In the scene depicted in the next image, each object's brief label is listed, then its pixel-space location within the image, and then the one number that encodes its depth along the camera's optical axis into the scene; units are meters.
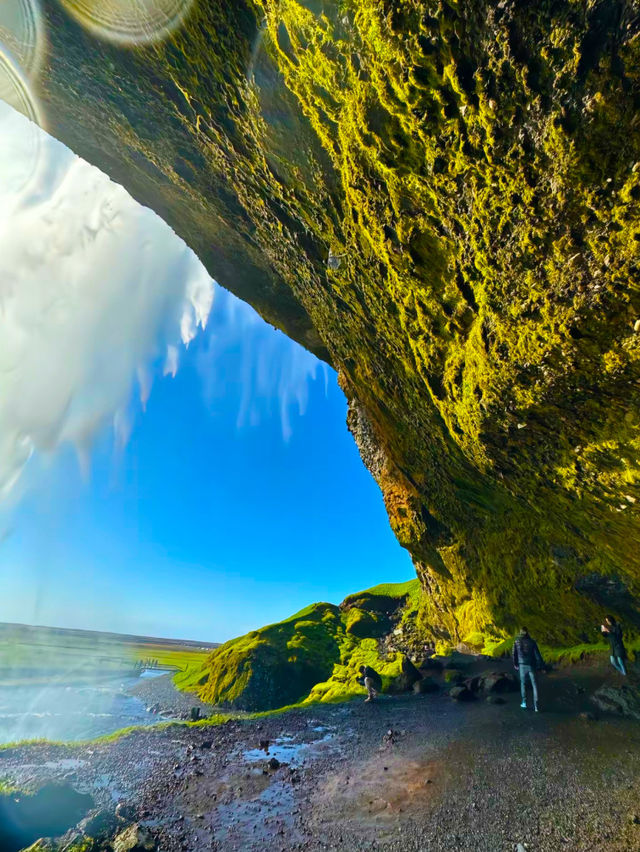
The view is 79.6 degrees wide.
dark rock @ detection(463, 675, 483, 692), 16.61
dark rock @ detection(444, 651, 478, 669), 20.91
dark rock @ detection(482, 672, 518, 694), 15.76
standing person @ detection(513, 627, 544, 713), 14.00
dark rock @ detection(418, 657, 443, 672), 21.44
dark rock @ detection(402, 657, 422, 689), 19.99
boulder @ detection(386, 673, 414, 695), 19.81
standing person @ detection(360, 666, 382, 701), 20.32
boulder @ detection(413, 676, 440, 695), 18.69
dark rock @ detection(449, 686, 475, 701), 16.20
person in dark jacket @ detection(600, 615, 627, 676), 13.86
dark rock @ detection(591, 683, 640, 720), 11.37
